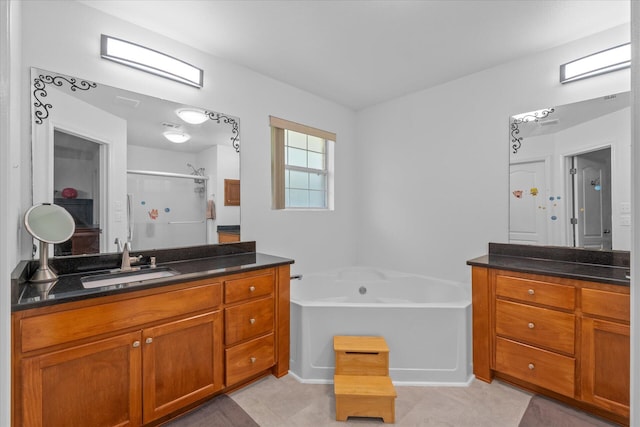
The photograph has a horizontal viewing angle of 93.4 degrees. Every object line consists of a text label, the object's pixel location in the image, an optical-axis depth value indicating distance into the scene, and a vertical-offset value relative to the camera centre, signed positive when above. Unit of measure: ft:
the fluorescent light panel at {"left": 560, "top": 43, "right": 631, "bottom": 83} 6.64 +3.46
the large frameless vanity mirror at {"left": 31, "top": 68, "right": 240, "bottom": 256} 5.73 +1.12
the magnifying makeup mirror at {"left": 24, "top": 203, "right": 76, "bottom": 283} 5.09 -0.23
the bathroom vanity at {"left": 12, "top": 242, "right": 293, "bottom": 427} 4.26 -2.14
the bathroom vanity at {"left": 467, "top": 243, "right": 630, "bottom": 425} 5.53 -2.29
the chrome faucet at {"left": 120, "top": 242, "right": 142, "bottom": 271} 6.29 -0.95
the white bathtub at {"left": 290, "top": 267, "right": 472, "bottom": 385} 6.98 -2.87
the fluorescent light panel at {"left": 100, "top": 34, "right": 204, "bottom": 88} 6.31 +3.48
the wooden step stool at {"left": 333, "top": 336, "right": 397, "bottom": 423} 5.79 -3.43
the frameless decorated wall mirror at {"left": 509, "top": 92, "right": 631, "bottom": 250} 6.75 +0.95
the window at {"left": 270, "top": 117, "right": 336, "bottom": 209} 9.59 +1.73
